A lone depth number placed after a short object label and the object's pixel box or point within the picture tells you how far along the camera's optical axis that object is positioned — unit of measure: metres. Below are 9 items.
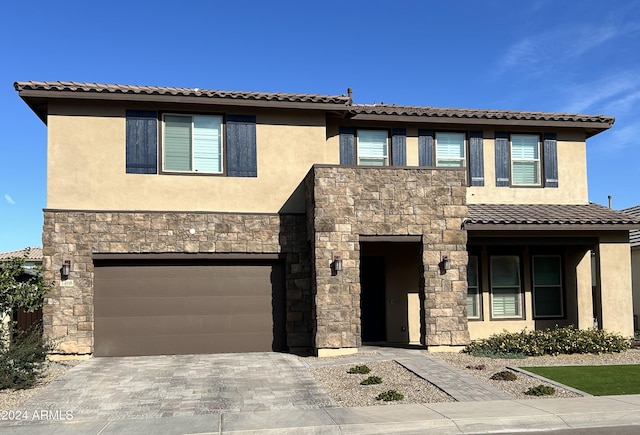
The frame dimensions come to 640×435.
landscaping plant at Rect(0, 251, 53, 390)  11.88
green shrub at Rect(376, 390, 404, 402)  10.80
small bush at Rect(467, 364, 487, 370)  13.40
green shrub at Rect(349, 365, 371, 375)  12.97
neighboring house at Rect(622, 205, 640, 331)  23.25
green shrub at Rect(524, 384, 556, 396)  11.16
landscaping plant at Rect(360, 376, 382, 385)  11.97
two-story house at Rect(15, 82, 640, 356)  15.38
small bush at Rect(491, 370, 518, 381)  12.39
